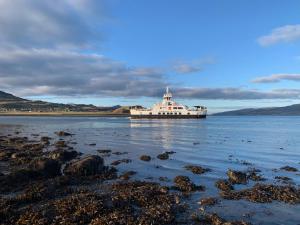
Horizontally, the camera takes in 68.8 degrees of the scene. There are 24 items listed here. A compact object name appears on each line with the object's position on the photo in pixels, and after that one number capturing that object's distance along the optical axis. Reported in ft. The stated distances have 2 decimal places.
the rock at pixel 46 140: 93.43
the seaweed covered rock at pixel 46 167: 43.91
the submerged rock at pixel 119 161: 56.98
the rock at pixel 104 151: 73.53
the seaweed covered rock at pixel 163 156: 63.85
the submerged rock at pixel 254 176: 44.81
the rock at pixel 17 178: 37.85
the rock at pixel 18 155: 61.55
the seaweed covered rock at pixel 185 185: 38.06
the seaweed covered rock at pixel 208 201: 32.29
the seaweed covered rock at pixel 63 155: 59.31
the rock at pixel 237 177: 42.79
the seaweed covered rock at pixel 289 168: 51.96
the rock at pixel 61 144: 82.94
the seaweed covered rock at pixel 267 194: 33.89
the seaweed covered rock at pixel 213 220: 26.32
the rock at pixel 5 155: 60.63
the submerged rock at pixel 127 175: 44.94
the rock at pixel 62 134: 122.41
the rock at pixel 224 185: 38.69
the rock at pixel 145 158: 62.03
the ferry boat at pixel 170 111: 311.71
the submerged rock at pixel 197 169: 49.53
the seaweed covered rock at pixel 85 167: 44.43
